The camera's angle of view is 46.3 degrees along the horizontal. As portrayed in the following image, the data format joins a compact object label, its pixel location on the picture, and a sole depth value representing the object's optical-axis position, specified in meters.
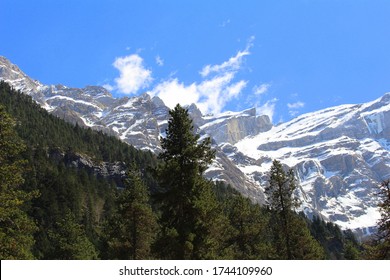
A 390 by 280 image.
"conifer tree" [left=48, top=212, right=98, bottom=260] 46.16
